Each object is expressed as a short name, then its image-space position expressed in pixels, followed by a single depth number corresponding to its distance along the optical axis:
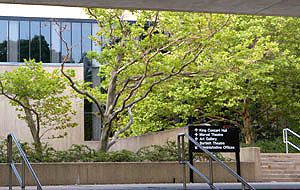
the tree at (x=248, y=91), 24.44
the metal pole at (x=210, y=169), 9.37
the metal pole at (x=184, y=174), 10.27
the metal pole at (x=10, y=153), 8.79
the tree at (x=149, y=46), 17.09
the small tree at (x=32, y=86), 17.66
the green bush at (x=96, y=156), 15.05
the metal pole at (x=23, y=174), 7.96
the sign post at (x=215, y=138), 14.71
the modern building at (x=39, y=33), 38.97
